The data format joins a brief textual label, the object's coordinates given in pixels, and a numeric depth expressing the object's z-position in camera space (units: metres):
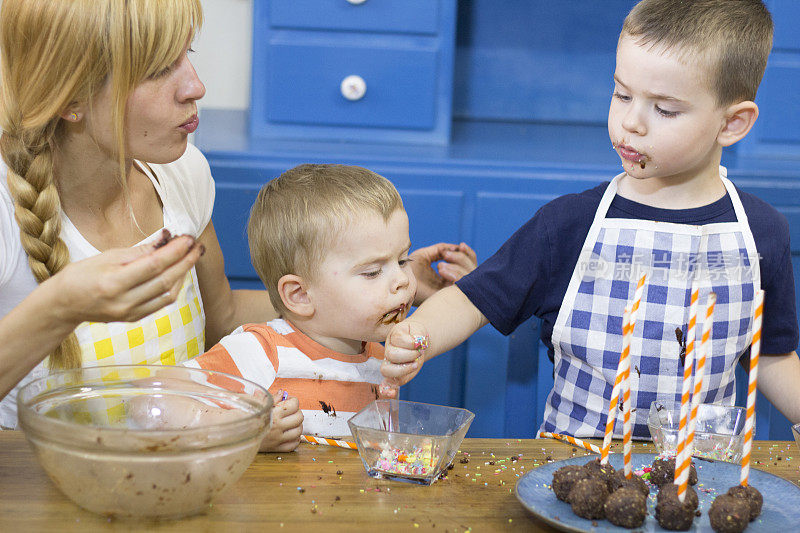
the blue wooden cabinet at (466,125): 1.97
